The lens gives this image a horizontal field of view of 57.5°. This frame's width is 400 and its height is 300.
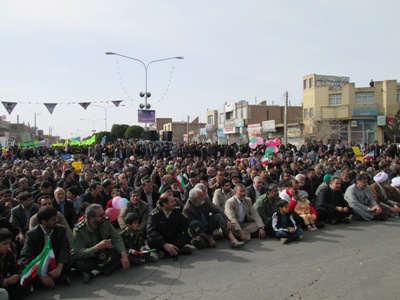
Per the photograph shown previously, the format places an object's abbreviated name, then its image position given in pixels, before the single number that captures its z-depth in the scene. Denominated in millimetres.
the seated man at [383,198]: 9523
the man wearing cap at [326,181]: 9422
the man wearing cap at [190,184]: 10242
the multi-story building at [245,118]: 59159
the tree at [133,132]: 71106
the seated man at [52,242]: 5404
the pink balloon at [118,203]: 7917
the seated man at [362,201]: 9273
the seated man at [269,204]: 8164
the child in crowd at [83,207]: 7863
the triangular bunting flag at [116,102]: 28172
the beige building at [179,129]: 89438
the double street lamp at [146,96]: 27531
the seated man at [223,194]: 8705
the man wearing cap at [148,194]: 8922
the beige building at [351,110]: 41688
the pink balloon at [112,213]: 7629
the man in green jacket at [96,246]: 5695
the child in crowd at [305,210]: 8359
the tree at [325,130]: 43406
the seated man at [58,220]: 6027
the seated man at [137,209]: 7441
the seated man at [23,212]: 6750
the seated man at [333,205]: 9031
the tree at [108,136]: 61075
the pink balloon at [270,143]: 19569
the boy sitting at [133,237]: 6395
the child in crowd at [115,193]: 8987
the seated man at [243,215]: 7773
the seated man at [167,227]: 6617
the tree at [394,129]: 37291
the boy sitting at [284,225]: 7480
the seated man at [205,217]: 7152
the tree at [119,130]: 75062
